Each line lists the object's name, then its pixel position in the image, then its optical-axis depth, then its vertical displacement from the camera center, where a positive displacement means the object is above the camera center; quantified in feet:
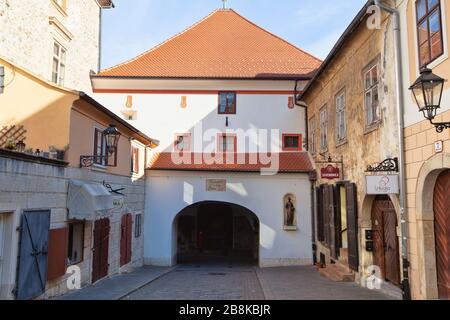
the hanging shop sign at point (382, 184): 29.35 +1.32
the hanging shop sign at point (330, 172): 43.92 +3.14
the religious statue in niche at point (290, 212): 61.05 -1.34
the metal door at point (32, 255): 27.37 -3.57
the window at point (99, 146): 40.42 +5.42
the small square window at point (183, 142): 65.77 +9.30
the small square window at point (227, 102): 66.69 +15.62
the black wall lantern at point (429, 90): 20.70 +5.57
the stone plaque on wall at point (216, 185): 61.21 +2.47
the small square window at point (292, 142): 65.46 +9.34
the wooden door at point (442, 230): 25.30 -1.63
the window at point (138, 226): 56.81 -3.20
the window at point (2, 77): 28.22 +8.34
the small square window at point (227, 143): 65.57 +9.13
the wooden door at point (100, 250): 41.16 -4.79
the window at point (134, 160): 54.45 +5.50
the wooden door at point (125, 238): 50.24 -4.43
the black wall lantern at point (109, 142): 37.11 +5.23
